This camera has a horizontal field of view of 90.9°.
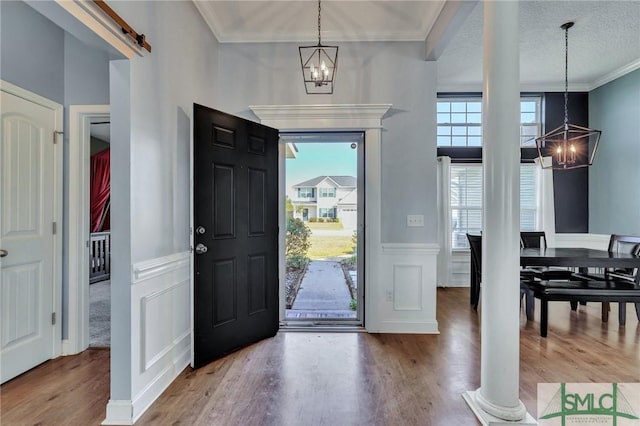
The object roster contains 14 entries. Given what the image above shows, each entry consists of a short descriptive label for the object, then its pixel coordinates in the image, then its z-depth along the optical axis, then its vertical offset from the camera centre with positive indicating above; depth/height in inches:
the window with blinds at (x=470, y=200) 209.8 +8.6
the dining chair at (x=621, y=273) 134.1 -28.6
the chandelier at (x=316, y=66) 132.0 +62.3
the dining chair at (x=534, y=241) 170.4 -15.5
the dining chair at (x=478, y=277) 140.9 -31.4
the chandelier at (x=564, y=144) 130.8 +30.0
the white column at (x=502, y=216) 72.9 -0.8
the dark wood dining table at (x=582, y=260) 125.0 -18.7
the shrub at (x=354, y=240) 143.9 -12.7
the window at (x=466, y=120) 210.5 +62.0
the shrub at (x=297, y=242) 144.6 -13.6
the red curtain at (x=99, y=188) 230.2 +17.8
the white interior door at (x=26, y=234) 91.2 -7.0
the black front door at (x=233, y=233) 99.9 -7.3
